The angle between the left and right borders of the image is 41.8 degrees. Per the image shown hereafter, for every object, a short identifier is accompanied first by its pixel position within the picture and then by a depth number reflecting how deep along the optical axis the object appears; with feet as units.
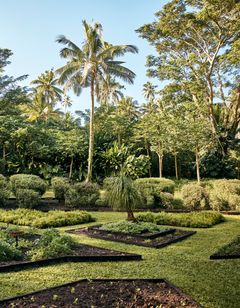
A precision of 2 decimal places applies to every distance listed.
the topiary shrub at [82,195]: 47.75
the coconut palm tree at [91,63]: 61.00
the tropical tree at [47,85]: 113.91
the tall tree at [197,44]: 55.93
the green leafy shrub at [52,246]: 19.13
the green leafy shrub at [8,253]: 18.28
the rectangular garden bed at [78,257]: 17.58
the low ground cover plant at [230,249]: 20.40
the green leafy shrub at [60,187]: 50.14
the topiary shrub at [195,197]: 43.27
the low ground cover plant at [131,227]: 27.41
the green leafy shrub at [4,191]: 45.44
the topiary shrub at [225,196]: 41.55
